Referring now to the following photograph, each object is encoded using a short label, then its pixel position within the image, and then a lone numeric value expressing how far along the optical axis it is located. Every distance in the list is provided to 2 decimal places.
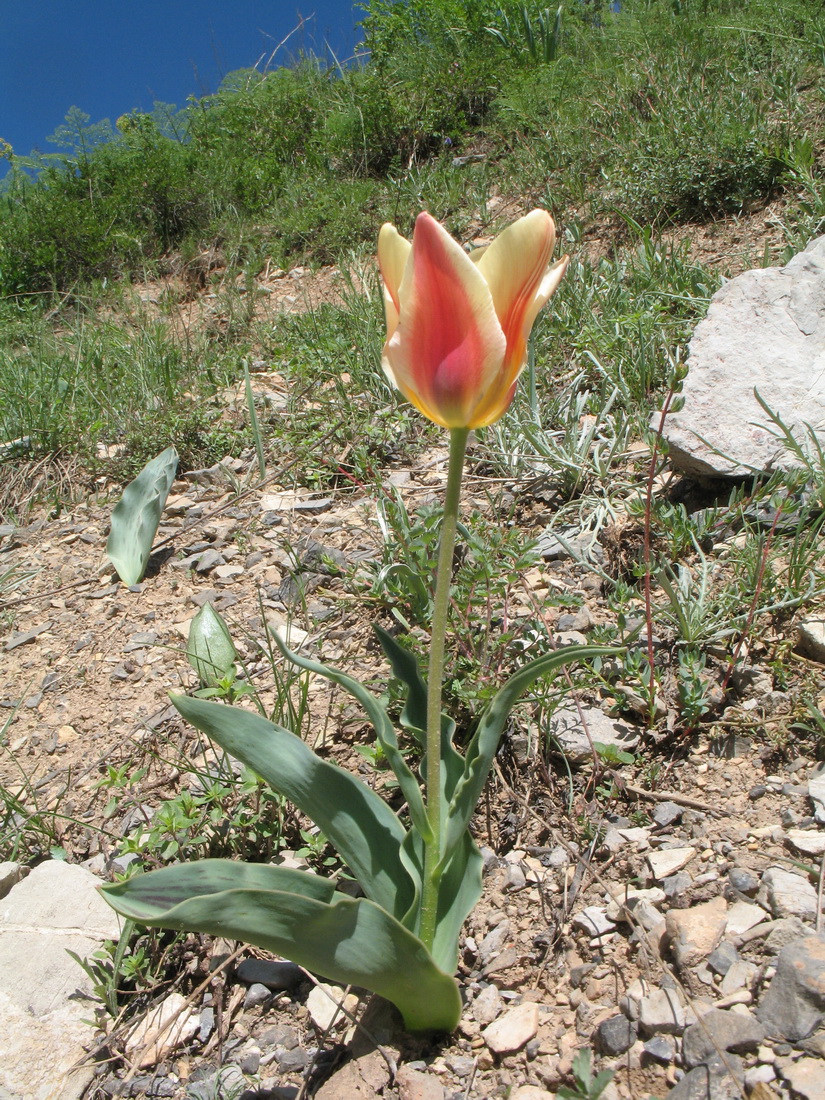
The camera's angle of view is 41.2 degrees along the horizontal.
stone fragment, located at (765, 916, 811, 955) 0.36
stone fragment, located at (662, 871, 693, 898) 0.39
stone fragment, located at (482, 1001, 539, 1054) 0.36
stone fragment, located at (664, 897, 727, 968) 0.36
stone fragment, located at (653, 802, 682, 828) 0.43
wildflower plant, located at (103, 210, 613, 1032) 0.31
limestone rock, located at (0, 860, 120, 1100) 0.38
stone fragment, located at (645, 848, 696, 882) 0.40
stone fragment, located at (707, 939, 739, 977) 0.36
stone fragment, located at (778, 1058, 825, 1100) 0.31
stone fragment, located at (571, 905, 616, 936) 0.39
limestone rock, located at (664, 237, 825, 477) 0.61
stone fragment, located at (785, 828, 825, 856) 0.40
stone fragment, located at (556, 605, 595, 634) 0.54
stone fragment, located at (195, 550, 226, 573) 0.72
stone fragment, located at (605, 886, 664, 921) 0.40
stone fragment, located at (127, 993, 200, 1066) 0.39
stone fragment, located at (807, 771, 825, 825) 0.41
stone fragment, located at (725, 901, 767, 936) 0.37
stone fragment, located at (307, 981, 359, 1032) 0.39
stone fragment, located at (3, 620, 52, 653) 0.68
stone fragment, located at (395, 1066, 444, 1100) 0.35
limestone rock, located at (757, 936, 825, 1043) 0.32
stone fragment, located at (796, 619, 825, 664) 0.48
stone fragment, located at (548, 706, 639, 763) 0.47
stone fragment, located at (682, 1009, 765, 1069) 0.33
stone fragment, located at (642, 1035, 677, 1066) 0.34
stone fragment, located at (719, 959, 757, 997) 0.35
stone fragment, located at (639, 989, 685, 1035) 0.34
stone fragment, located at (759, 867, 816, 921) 0.37
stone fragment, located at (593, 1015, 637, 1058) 0.35
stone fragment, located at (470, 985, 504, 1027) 0.37
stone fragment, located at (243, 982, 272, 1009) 0.40
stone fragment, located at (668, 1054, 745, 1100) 0.32
